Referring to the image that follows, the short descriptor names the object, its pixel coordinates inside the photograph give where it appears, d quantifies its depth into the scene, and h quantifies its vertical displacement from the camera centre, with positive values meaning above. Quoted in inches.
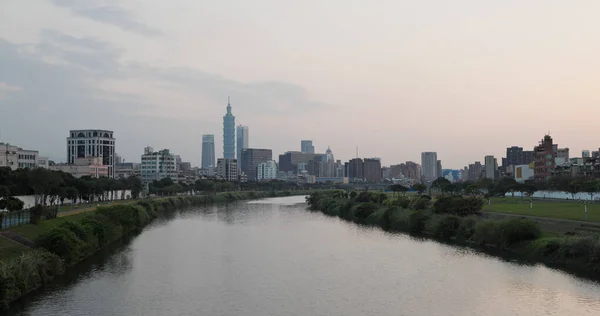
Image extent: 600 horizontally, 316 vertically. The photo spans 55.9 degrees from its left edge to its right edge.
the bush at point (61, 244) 1786.4 -199.2
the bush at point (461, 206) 2898.6 -146.4
